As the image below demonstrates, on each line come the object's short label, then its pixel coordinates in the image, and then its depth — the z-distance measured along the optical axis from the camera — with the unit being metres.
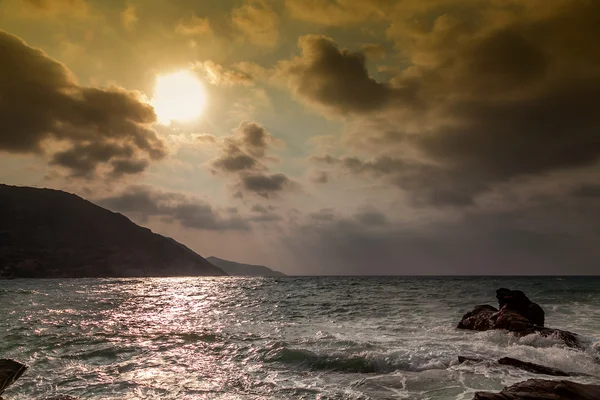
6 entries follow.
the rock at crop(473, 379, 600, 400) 8.98
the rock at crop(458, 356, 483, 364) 15.67
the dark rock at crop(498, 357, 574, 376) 14.11
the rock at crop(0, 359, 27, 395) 13.11
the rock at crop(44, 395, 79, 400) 11.55
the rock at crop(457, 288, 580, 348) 21.32
